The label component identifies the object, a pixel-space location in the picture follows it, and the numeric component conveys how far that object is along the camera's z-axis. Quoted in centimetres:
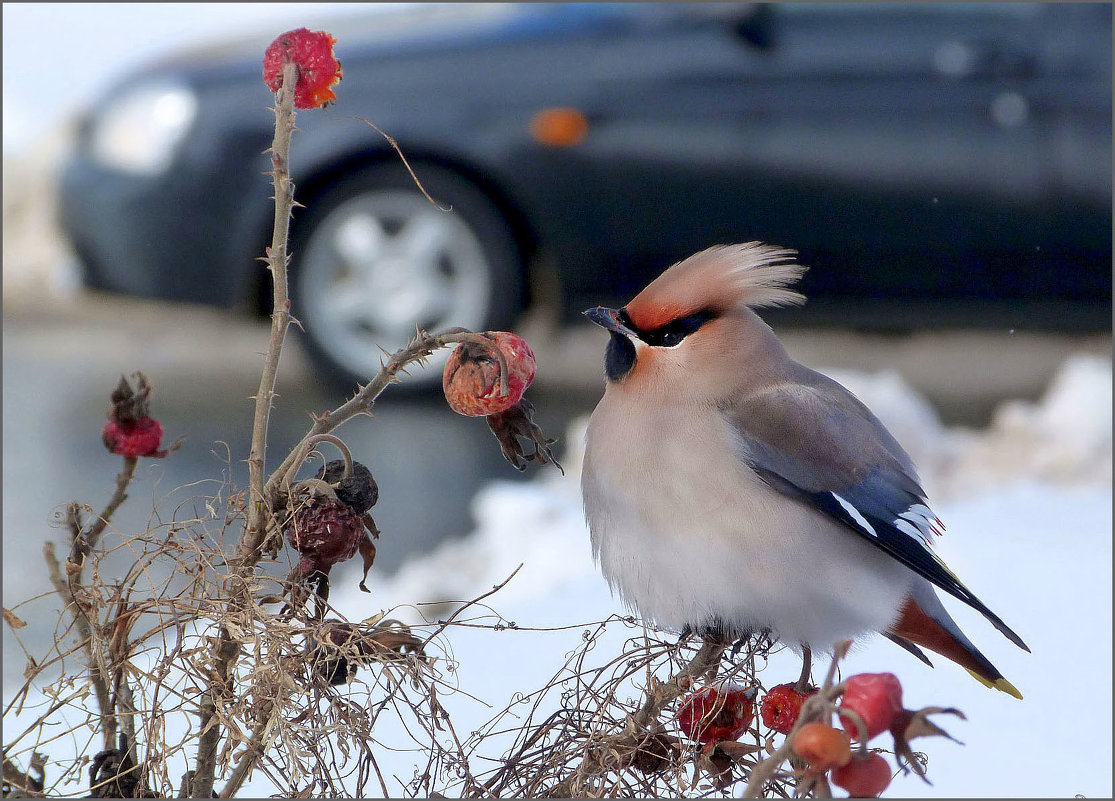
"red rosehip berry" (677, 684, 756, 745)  275
